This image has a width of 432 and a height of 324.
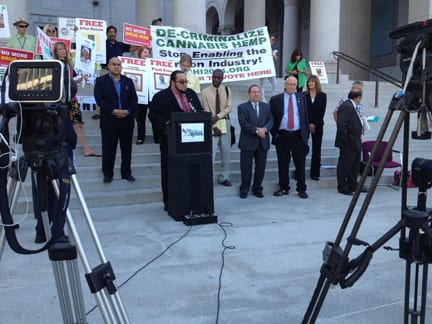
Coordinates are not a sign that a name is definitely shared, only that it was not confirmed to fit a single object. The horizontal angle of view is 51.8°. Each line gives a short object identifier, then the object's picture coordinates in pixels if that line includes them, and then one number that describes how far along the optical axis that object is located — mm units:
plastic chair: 7856
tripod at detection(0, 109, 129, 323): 2020
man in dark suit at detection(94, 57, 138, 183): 6527
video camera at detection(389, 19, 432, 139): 2061
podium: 5660
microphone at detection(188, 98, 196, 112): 6170
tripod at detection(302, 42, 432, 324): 2152
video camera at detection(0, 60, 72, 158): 1979
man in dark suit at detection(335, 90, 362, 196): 7398
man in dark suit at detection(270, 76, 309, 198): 7297
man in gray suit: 7090
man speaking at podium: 6008
